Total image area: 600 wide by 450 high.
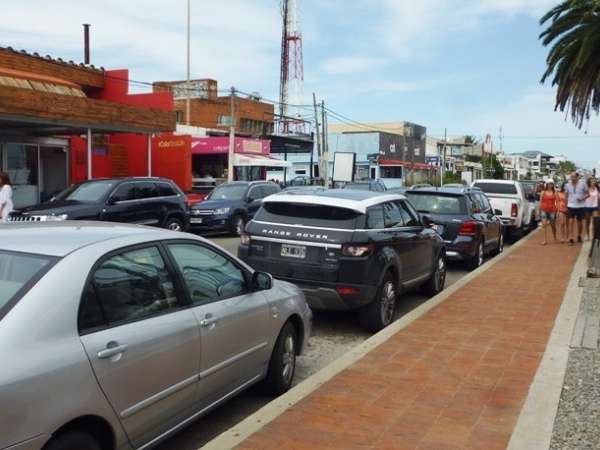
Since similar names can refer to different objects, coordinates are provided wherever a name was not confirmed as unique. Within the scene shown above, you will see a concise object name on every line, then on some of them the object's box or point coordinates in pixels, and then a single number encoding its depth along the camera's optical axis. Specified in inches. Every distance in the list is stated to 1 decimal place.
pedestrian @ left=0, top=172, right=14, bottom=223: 467.5
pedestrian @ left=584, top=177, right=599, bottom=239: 610.7
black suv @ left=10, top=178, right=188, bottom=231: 524.9
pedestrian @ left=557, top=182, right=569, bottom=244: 657.6
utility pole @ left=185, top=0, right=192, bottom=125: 1579.7
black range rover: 278.1
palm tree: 733.9
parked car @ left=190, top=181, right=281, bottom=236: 725.9
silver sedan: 114.3
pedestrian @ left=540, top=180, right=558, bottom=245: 657.0
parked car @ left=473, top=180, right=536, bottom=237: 722.8
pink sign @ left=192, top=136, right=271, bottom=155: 1320.1
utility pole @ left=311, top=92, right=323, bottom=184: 1678.2
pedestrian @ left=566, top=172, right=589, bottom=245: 605.0
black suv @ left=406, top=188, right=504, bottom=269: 475.8
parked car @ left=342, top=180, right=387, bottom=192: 1141.5
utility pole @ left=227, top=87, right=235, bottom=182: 1154.6
